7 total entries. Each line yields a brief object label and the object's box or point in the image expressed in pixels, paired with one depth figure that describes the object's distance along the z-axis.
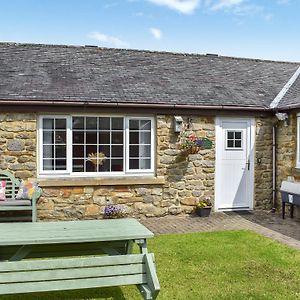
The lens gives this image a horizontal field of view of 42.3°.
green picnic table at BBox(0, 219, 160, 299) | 4.00
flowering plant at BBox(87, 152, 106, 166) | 9.72
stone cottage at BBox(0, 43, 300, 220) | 9.30
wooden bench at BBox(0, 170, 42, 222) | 8.31
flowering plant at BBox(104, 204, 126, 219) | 9.35
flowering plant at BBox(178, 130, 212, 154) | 9.85
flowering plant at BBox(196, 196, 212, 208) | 10.01
